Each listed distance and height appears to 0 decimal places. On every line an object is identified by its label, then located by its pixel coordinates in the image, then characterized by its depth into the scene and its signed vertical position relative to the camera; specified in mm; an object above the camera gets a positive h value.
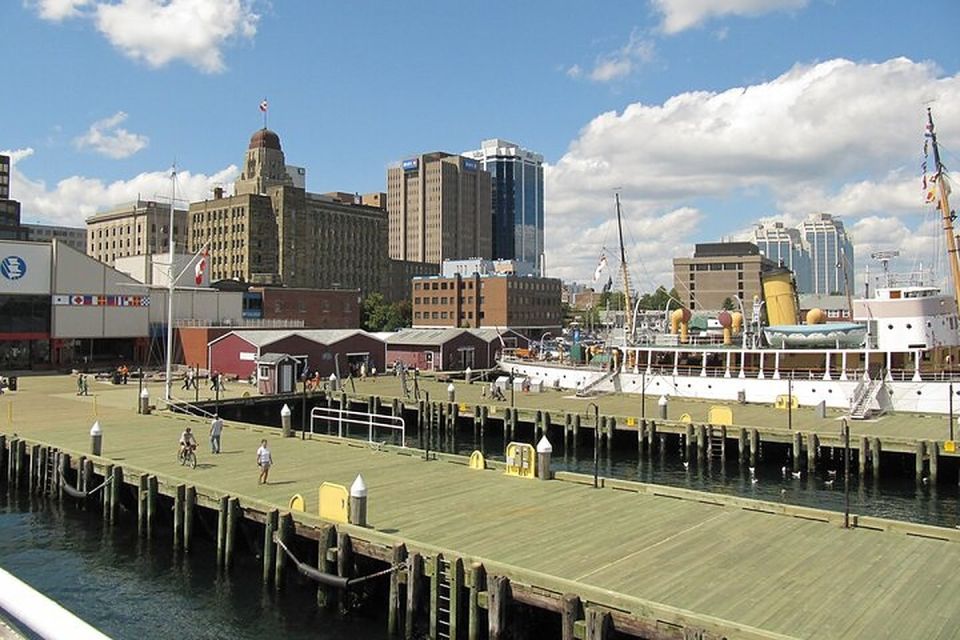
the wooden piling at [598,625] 13922 -5226
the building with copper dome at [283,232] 162875 +22291
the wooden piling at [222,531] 22469 -5700
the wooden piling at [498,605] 15508 -5417
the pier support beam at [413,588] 17172 -5644
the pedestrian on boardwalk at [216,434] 30105 -3873
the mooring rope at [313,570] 17594 -5688
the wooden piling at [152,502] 25578 -5525
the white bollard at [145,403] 42594 -3812
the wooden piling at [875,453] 34866 -5462
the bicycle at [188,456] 27922 -4417
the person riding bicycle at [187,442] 27906 -3880
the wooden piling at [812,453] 36156 -5624
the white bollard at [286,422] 34544 -3961
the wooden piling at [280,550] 20391 -5645
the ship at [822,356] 45969 -1650
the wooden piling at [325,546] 18977 -5199
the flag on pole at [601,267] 61312 +5135
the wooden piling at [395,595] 17547 -5971
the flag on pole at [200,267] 56125 +4834
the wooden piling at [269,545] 20672 -5633
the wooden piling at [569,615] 14391 -5214
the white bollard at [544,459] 24797 -4021
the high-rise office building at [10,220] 180875 +26753
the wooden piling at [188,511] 23656 -5438
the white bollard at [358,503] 19359 -4226
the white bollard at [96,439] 29578 -4005
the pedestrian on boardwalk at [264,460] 24641 -4002
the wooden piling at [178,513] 24203 -5569
